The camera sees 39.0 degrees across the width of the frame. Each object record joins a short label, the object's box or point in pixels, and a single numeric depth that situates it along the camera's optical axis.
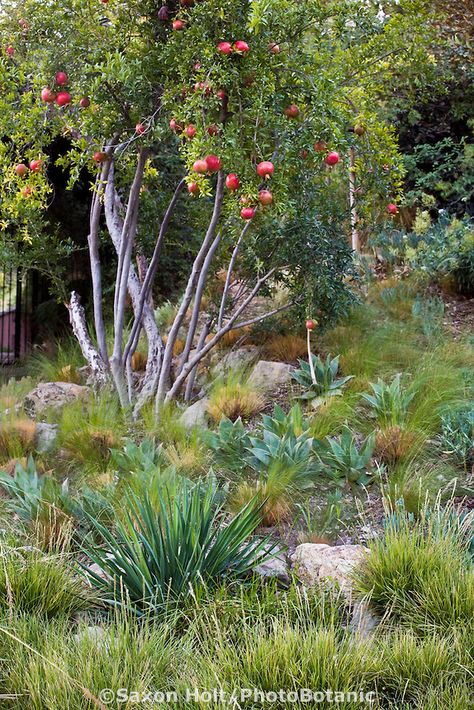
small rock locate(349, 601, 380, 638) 2.55
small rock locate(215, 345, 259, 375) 5.98
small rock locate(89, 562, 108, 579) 2.94
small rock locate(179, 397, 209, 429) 4.94
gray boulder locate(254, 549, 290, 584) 3.00
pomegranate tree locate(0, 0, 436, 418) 4.07
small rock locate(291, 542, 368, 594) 2.88
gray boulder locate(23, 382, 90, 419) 5.88
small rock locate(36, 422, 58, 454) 4.84
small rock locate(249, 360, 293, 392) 5.48
